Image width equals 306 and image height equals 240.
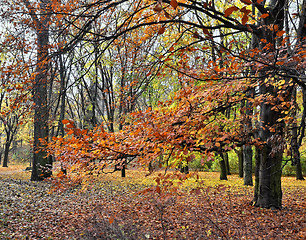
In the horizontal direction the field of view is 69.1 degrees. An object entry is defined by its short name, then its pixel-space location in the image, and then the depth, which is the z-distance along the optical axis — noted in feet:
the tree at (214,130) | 12.20
